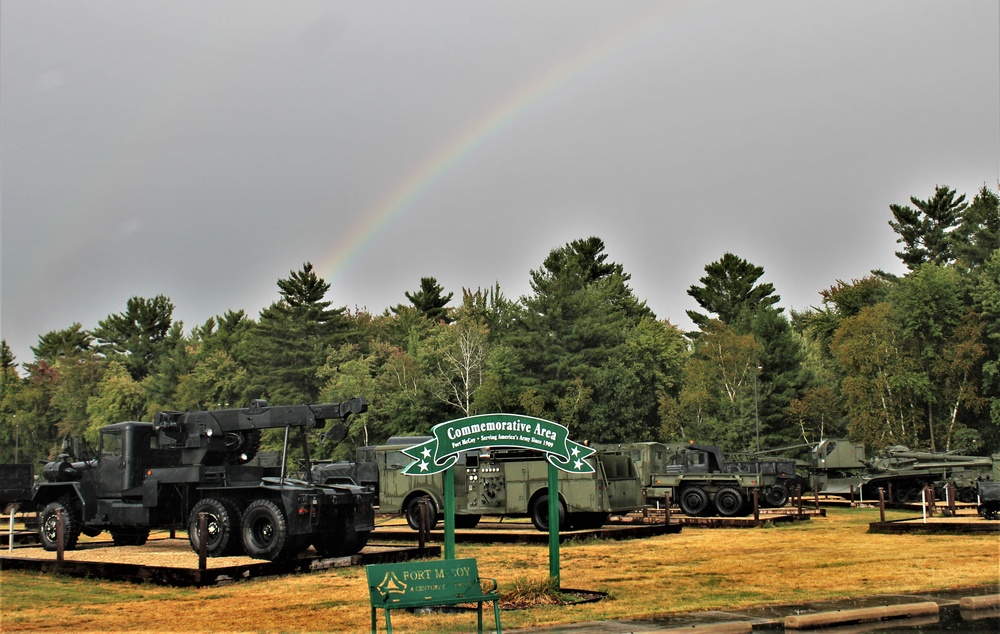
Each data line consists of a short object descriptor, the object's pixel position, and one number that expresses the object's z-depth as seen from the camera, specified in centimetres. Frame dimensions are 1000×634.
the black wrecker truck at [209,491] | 1733
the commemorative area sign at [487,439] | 1355
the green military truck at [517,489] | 2355
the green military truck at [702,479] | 3038
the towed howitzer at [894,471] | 3653
